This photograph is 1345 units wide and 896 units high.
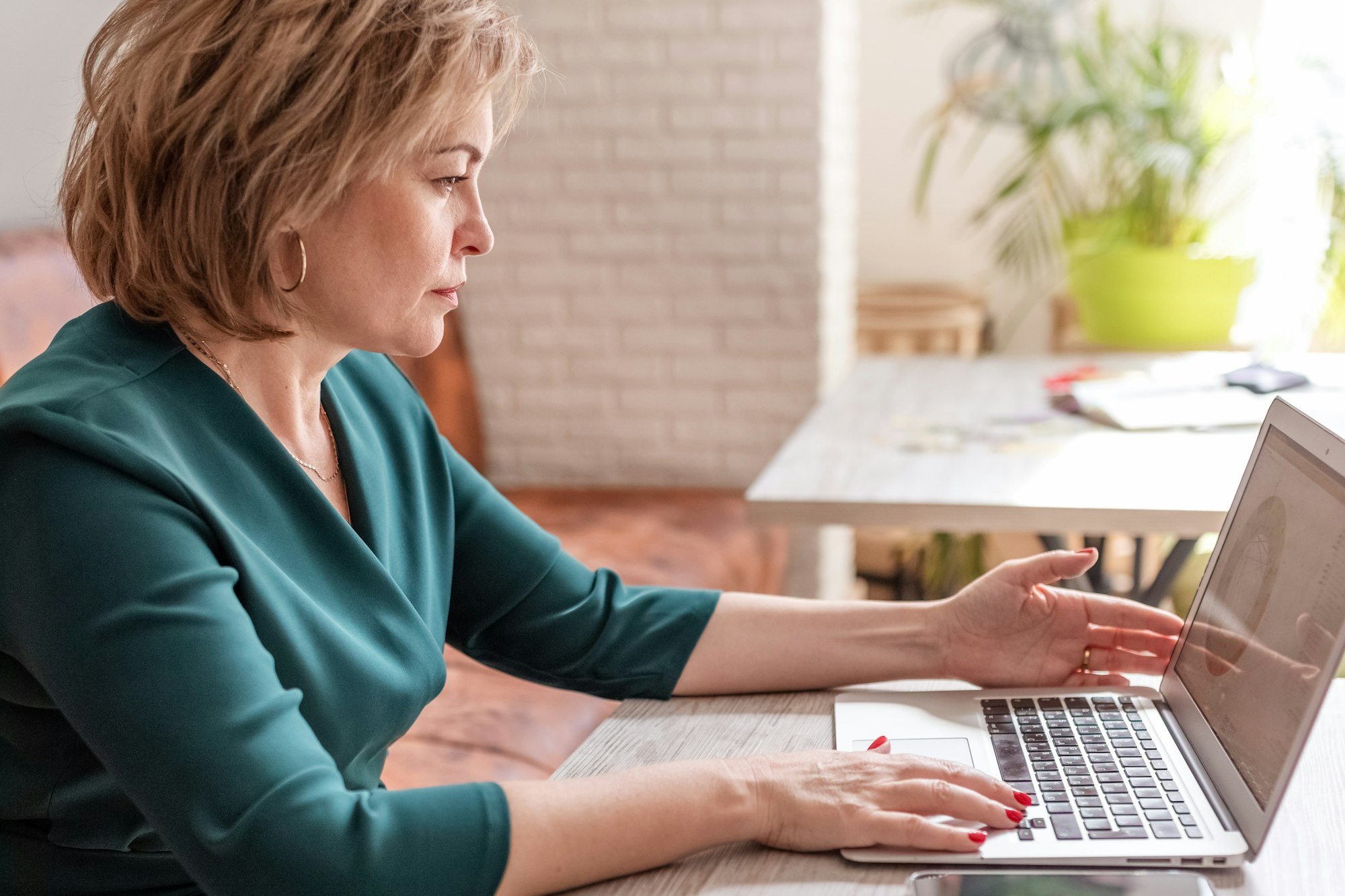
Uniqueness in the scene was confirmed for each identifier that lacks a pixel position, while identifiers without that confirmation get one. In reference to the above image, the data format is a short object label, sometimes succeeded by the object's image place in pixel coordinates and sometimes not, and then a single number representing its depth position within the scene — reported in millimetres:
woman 769
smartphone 763
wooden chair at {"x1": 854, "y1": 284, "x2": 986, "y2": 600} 3953
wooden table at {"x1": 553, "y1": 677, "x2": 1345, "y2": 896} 794
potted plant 3000
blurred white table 1620
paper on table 2020
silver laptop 784
